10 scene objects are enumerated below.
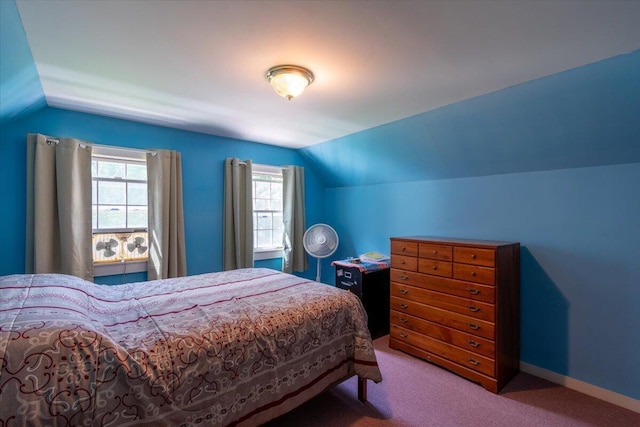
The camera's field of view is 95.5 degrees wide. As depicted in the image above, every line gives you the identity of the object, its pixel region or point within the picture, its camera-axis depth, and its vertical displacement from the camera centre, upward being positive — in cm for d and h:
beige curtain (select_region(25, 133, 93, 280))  256 +8
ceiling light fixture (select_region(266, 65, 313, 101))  194 +92
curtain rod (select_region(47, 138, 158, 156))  265 +68
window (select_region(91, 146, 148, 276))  296 +8
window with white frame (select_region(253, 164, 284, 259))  414 +2
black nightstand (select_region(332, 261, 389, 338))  333 -90
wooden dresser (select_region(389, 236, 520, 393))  233 -83
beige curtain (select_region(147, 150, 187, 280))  312 -1
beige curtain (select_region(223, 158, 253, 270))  368 -3
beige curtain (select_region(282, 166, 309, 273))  423 -7
